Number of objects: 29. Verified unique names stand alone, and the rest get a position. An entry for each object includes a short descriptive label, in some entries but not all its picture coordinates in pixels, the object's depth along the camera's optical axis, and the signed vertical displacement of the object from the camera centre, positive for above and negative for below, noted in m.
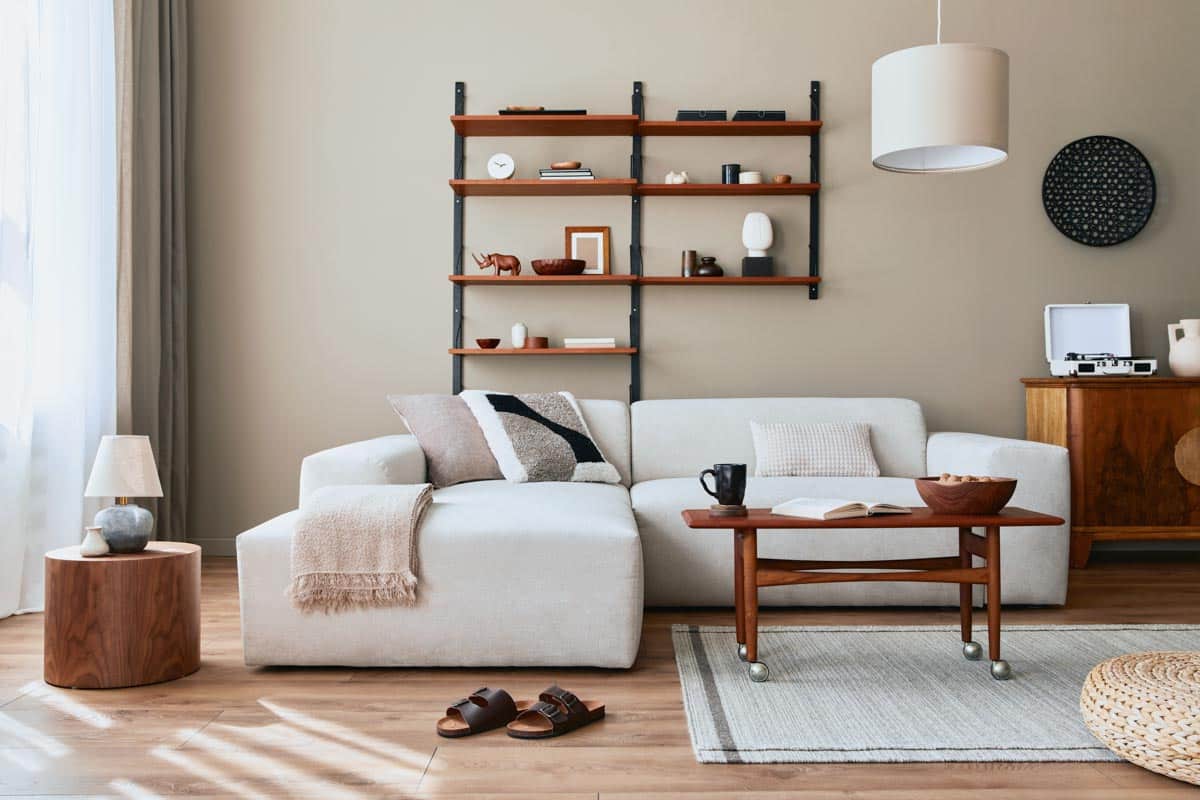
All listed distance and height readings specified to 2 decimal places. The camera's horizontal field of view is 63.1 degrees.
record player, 4.26 +0.24
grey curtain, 3.68 +0.58
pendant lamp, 2.73 +0.81
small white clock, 4.22 +0.94
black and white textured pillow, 3.49 -0.21
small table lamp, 2.48 -0.27
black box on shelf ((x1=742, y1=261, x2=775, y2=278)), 4.21 +0.50
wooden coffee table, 2.38 -0.48
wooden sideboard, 3.91 -0.30
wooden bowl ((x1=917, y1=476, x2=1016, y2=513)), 2.43 -0.28
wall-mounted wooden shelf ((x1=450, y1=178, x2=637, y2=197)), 4.13 +0.84
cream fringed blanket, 2.53 -0.46
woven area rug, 1.99 -0.74
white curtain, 3.12 +0.36
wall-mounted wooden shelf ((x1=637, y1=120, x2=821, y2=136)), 4.19 +1.11
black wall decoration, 4.32 +0.85
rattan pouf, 1.77 -0.61
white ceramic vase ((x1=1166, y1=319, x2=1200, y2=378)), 4.06 +0.13
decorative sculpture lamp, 4.20 +0.61
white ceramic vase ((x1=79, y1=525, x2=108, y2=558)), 2.45 -0.41
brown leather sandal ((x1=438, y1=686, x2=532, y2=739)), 2.08 -0.72
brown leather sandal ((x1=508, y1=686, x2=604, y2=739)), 2.07 -0.72
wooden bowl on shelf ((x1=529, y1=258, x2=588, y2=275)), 4.15 +0.50
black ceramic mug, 2.54 -0.26
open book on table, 2.42 -0.32
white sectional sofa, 2.55 -0.47
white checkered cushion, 3.68 -0.26
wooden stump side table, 2.38 -0.58
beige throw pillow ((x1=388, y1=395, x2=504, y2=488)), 3.52 -0.21
